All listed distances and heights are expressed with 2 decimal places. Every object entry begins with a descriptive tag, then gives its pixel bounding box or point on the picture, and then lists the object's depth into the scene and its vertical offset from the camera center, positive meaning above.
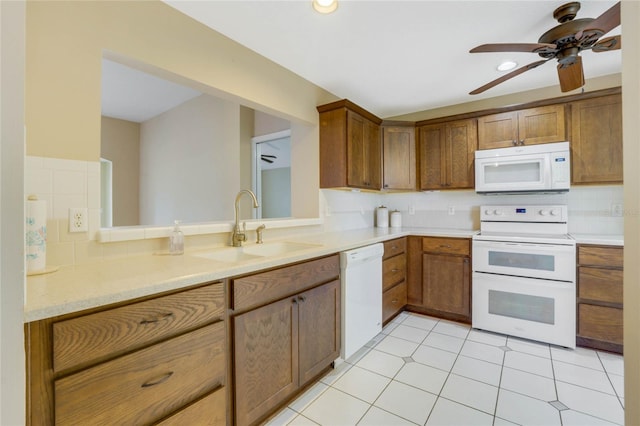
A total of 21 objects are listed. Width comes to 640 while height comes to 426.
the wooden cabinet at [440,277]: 2.73 -0.66
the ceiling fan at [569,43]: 1.57 +1.04
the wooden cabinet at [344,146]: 2.62 +0.67
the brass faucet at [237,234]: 1.92 -0.14
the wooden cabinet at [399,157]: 3.25 +0.66
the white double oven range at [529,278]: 2.28 -0.58
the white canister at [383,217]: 3.58 -0.05
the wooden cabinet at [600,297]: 2.14 -0.67
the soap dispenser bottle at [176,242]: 1.59 -0.16
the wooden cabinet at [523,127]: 2.55 +0.83
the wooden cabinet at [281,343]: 1.32 -0.72
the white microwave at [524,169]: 2.48 +0.41
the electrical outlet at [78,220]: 1.30 -0.03
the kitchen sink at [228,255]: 1.72 -0.26
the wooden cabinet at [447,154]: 2.98 +0.66
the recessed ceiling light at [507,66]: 2.35 +1.27
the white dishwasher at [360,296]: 2.00 -0.65
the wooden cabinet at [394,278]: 2.58 -0.65
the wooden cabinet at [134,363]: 0.80 -0.51
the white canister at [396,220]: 3.55 -0.09
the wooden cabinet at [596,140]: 2.35 +0.62
